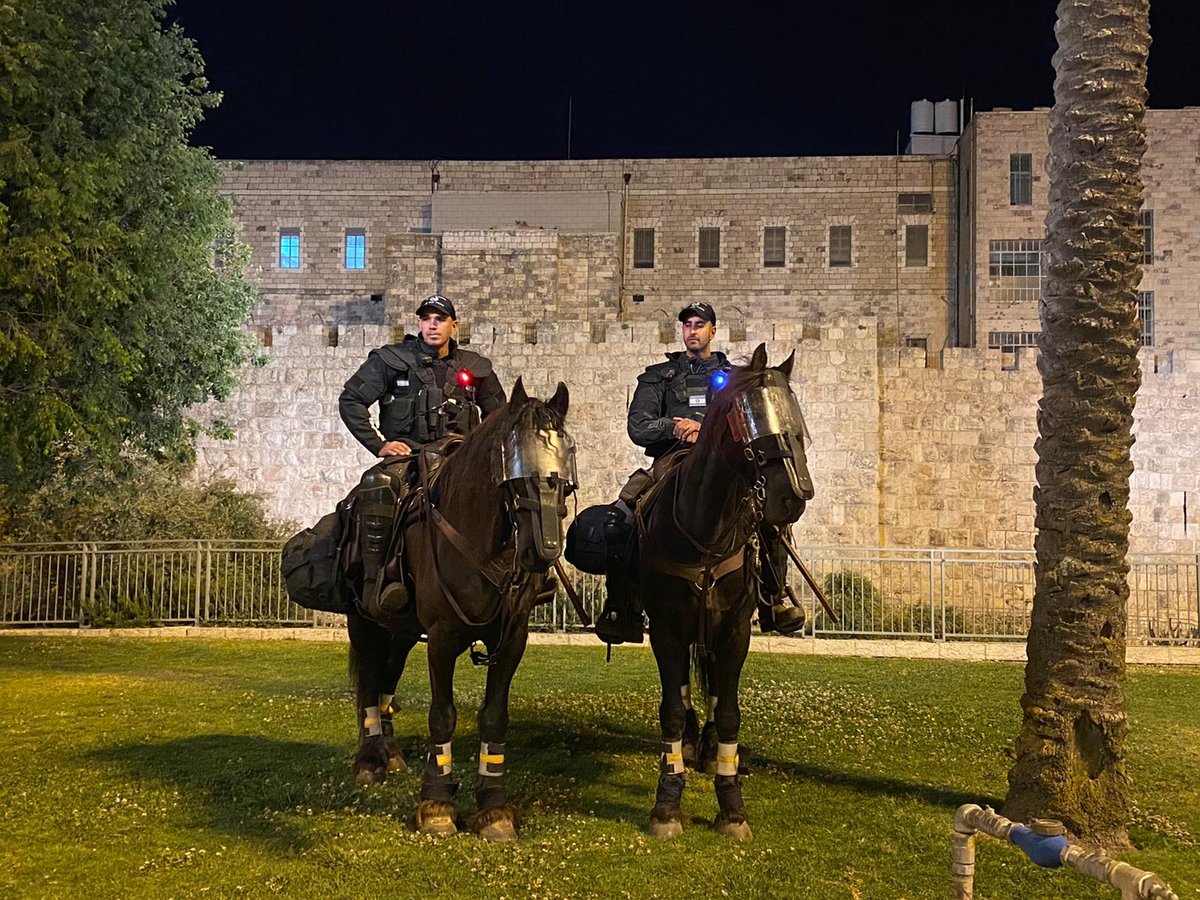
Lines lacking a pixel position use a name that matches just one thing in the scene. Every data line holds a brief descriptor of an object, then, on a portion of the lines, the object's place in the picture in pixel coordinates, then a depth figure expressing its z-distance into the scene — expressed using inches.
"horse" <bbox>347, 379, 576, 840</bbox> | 209.5
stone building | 831.1
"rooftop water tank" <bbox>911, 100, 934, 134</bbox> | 1343.5
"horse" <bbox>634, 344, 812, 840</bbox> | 220.8
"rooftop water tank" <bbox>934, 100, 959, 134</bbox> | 1334.9
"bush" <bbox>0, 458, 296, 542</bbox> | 671.8
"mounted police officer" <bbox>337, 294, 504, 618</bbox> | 276.7
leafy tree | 462.3
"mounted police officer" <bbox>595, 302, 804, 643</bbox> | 281.1
